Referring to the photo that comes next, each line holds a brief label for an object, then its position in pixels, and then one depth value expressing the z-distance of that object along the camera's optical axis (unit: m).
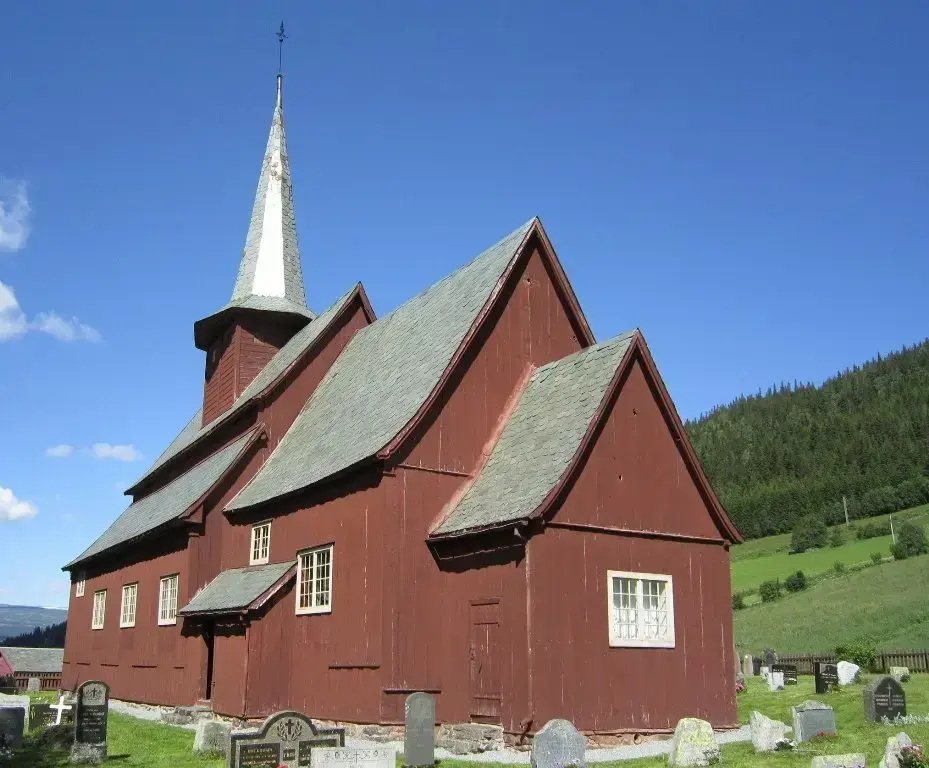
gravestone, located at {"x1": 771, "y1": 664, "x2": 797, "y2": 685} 30.05
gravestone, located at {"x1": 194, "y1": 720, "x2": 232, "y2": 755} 15.57
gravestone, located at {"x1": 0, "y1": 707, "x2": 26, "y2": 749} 17.16
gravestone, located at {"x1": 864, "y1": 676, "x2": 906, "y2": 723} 17.58
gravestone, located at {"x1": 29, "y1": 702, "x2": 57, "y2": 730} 21.22
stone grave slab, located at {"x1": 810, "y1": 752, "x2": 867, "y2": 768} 11.54
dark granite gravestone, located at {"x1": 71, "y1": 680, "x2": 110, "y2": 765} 15.32
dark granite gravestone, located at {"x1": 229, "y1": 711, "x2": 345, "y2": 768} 13.30
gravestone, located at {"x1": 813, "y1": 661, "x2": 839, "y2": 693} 24.30
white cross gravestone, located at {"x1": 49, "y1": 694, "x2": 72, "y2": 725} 20.77
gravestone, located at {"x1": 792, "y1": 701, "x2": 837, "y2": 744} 15.51
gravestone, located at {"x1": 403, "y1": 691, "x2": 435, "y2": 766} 14.30
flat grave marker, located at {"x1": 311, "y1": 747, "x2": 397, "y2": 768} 11.95
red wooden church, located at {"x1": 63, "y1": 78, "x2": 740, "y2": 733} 16.53
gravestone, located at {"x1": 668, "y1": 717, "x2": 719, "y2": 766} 13.47
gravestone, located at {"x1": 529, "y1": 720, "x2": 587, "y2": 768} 12.86
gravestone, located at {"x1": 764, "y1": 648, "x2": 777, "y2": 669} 37.47
